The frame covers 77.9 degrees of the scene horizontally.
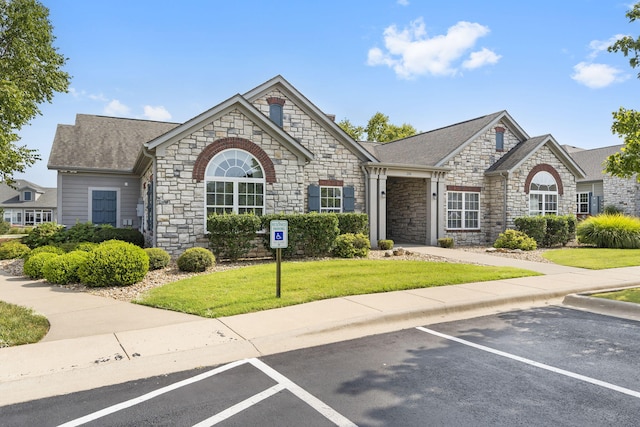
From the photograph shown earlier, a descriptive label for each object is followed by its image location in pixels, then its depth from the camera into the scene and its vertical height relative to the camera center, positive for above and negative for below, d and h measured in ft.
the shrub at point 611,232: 57.88 -2.22
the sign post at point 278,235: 25.04 -1.17
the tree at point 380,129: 148.66 +33.21
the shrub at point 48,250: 37.70 -3.34
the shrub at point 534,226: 61.72 -1.42
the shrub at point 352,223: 49.60 -0.79
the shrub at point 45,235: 50.31 -2.51
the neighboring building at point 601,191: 89.35 +6.22
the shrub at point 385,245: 56.03 -4.00
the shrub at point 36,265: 34.27 -4.22
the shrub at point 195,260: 36.19 -4.04
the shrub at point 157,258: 37.14 -3.96
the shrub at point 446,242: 59.72 -3.81
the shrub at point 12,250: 49.24 -4.26
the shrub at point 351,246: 46.21 -3.43
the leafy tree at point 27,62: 52.54 +22.28
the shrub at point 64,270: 31.63 -4.30
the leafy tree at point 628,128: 27.73 +6.44
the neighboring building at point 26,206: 151.12 +3.96
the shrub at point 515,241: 57.62 -3.54
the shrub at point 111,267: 29.78 -3.82
